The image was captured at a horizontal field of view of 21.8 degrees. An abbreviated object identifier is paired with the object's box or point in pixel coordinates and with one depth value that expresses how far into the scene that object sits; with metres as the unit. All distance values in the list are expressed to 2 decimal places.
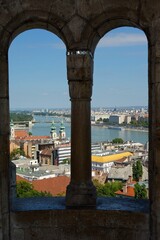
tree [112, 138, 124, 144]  107.94
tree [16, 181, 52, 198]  19.76
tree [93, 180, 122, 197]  29.77
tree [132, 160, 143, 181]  42.25
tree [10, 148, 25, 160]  74.07
